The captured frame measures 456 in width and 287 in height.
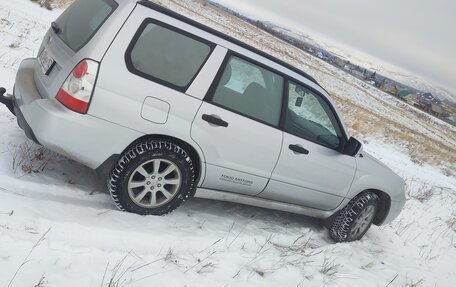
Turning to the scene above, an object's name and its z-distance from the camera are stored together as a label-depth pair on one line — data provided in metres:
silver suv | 3.59
